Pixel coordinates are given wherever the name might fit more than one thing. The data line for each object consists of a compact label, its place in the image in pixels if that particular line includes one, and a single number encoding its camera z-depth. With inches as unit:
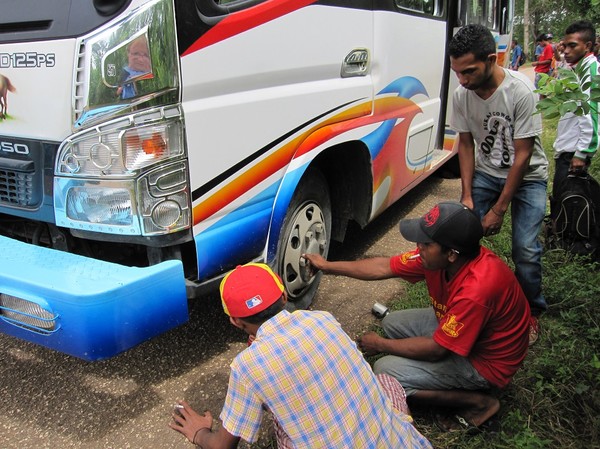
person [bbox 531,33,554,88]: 422.6
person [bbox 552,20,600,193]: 134.1
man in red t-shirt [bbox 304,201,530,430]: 78.1
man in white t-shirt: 98.7
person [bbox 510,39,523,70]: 580.7
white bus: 71.7
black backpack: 136.0
